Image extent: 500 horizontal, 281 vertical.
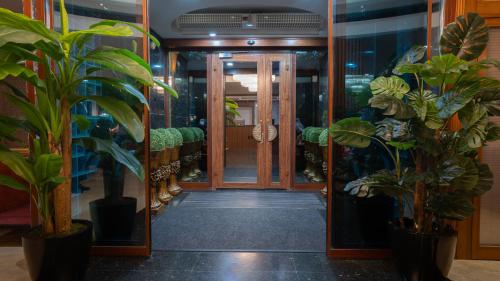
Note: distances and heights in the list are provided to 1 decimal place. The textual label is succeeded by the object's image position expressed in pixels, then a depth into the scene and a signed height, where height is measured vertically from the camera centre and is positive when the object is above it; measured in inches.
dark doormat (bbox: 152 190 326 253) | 105.6 -43.1
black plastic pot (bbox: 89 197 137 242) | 96.2 -31.1
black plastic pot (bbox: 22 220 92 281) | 69.6 -31.5
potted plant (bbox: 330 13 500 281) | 67.4 -3.4
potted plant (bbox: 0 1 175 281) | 63.8 -1.5
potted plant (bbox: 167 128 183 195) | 161.2 -21.4
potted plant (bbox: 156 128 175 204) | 144.2 -18.6
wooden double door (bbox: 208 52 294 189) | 191.3 +3.8
